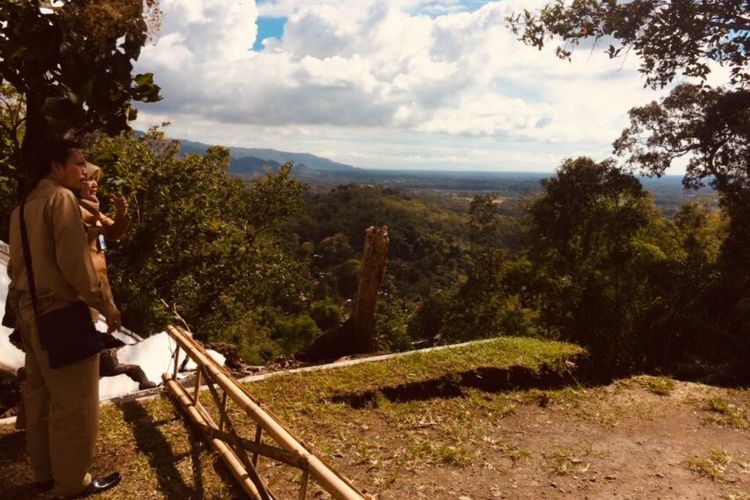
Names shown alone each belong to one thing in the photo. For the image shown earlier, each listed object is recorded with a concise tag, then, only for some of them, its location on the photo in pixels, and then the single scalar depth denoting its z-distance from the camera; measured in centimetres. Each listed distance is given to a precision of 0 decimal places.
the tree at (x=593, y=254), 2095
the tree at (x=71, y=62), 354
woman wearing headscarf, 383
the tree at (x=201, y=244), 1423
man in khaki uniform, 335
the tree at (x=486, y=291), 2711
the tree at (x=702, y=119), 922
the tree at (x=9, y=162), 420
